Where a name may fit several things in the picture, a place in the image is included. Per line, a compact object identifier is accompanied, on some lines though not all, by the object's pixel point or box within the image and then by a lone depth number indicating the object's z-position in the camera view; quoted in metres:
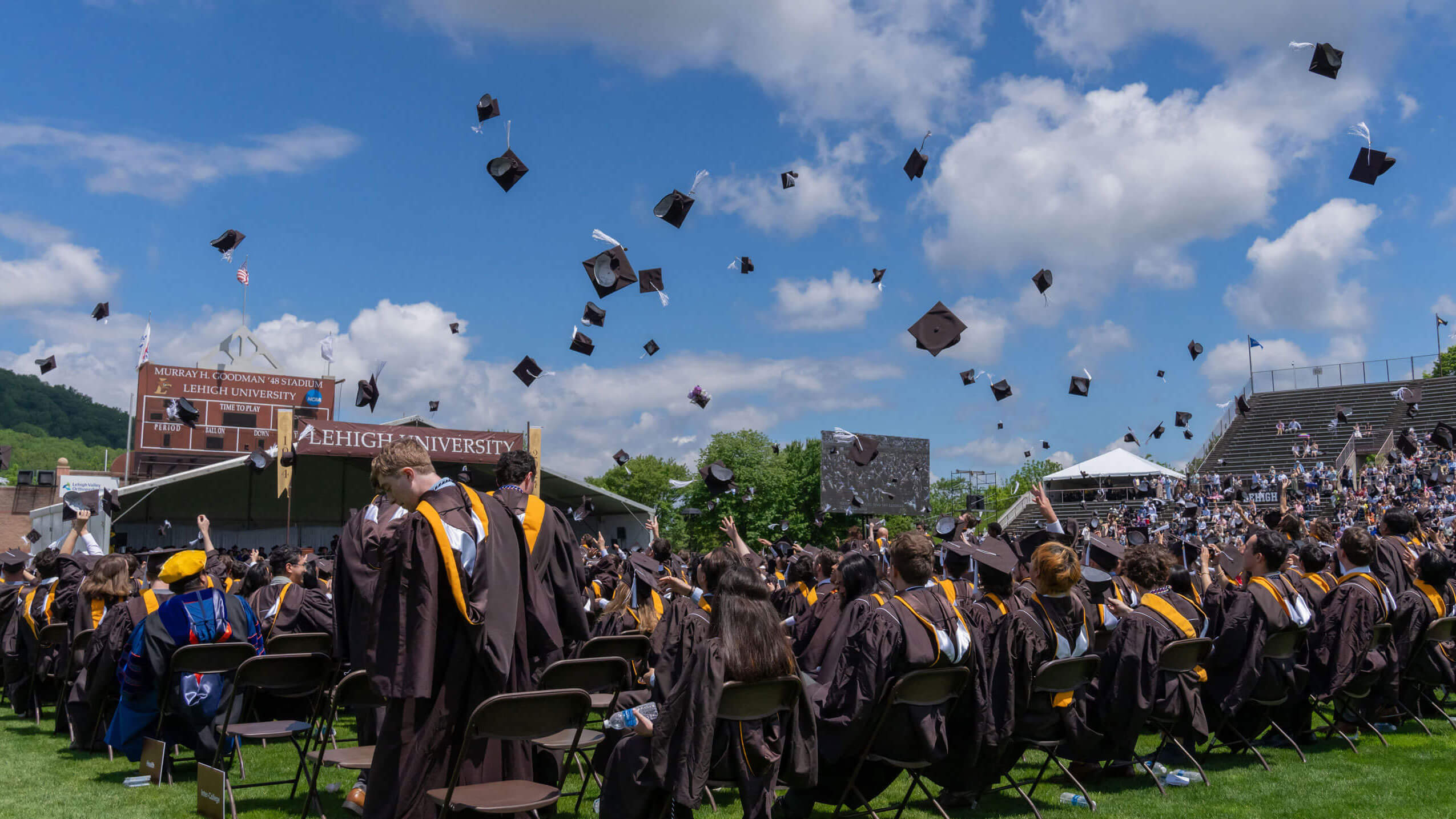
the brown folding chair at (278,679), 4.93
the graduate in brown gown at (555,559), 4.71
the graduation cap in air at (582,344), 14.74
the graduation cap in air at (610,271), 10.50
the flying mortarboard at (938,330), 12.16
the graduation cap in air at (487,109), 11.57
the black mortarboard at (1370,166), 11.38
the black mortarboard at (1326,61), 10.73
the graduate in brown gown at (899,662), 4.65
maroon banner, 25.59
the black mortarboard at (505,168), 11.16
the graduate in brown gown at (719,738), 3.79
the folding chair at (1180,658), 5.51
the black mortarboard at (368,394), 20.30
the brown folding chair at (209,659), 5.66
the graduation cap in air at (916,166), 13.70
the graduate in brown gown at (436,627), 3.72
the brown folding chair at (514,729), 3.63
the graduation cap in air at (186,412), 19.23
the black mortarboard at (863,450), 26.23
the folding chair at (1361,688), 6.67
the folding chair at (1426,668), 6.70
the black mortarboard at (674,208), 10.75
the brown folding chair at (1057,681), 5.04
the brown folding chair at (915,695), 4.49
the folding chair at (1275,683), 6.10
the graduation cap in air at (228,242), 15.86
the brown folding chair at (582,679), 4.71
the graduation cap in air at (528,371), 16.67
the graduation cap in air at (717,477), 12.06
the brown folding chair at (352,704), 4.45
